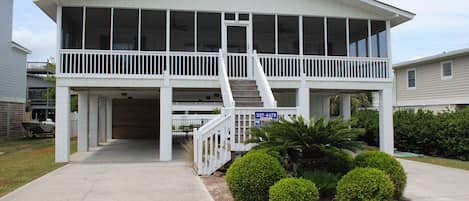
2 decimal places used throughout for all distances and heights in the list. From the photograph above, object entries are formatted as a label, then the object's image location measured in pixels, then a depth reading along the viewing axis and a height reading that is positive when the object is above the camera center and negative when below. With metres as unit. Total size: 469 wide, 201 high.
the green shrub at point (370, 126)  18.27 -0.82
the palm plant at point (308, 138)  6.81 -0.53
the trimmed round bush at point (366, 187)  5.71 -1.17
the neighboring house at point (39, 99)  42.31 +1.10
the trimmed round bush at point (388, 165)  6.55 -0.99
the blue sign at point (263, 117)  9.41 -0.20
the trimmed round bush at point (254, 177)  6.25 -1.11
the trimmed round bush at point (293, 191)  5.56 -1.20
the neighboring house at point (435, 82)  19.23 +1.46
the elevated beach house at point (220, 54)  12.48 +1.84
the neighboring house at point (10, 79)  23.55 +1.95
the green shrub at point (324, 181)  6.48 -1.22
